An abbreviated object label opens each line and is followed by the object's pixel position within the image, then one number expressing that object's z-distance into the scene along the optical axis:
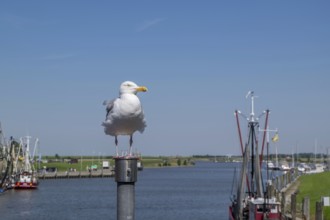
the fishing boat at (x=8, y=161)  112.48
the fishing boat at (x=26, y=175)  124.06
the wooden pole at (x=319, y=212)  34.59
